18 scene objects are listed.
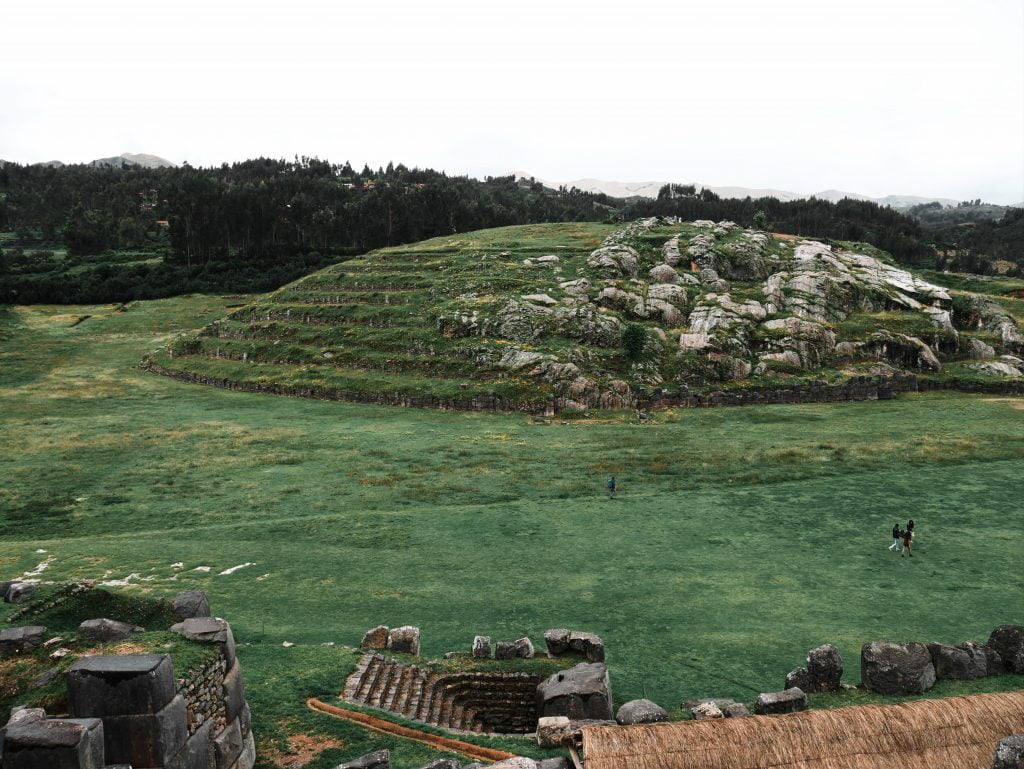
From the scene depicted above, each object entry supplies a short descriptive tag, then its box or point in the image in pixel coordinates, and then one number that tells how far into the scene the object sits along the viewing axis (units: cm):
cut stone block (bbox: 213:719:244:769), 1383
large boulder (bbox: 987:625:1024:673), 1850
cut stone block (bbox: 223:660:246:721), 1436
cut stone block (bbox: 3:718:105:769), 1097
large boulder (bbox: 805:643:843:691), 1800
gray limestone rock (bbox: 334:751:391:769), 1354
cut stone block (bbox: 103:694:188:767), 1210
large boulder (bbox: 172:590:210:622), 1888
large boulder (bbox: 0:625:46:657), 1588
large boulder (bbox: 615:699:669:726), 1574
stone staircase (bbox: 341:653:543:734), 1817
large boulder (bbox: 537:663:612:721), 1695
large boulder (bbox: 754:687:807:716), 1623
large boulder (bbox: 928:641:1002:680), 1828
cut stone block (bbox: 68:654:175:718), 1208
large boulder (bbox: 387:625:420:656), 2066
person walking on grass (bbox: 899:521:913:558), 2906
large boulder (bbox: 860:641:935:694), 1775
